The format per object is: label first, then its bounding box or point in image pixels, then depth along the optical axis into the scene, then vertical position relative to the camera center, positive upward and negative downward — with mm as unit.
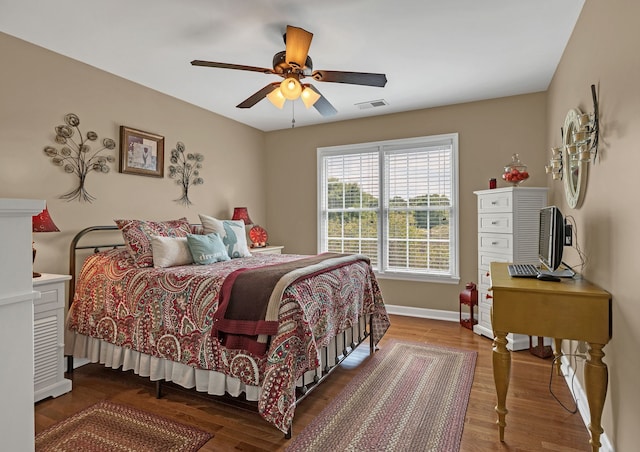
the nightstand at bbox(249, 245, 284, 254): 4662 -341
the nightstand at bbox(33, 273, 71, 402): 2469 -814
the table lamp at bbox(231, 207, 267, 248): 4789 -86
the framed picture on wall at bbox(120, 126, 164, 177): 3521 +723
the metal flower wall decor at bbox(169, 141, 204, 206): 4090 +637
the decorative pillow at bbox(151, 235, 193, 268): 2834 -229
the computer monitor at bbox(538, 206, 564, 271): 2041 -70
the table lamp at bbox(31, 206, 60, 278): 2516 -11
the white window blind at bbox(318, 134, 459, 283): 4488 +269
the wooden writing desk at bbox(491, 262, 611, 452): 1738 -477
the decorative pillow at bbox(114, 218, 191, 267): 2830 -104
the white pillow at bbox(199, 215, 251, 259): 3580 -115
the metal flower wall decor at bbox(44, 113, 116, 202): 3014 +593
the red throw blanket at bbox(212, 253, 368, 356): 2035 -485
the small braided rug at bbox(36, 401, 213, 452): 1968 -1219
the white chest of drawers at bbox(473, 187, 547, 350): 3441 -26
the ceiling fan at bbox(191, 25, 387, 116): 2357 +1072
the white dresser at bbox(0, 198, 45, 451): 902 -263
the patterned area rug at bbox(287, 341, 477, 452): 2002 -1197
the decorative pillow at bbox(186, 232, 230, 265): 3037 -217
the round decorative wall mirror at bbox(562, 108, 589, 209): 2264 +396
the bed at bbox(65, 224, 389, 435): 2041 -654
